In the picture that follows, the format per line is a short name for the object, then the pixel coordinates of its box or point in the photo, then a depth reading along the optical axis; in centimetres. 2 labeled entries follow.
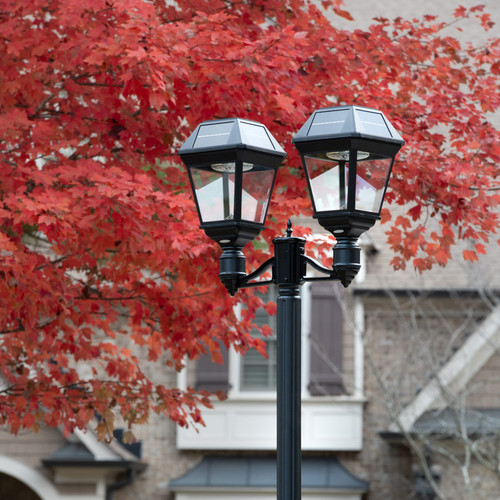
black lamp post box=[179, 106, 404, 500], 883
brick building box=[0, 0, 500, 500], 2738
